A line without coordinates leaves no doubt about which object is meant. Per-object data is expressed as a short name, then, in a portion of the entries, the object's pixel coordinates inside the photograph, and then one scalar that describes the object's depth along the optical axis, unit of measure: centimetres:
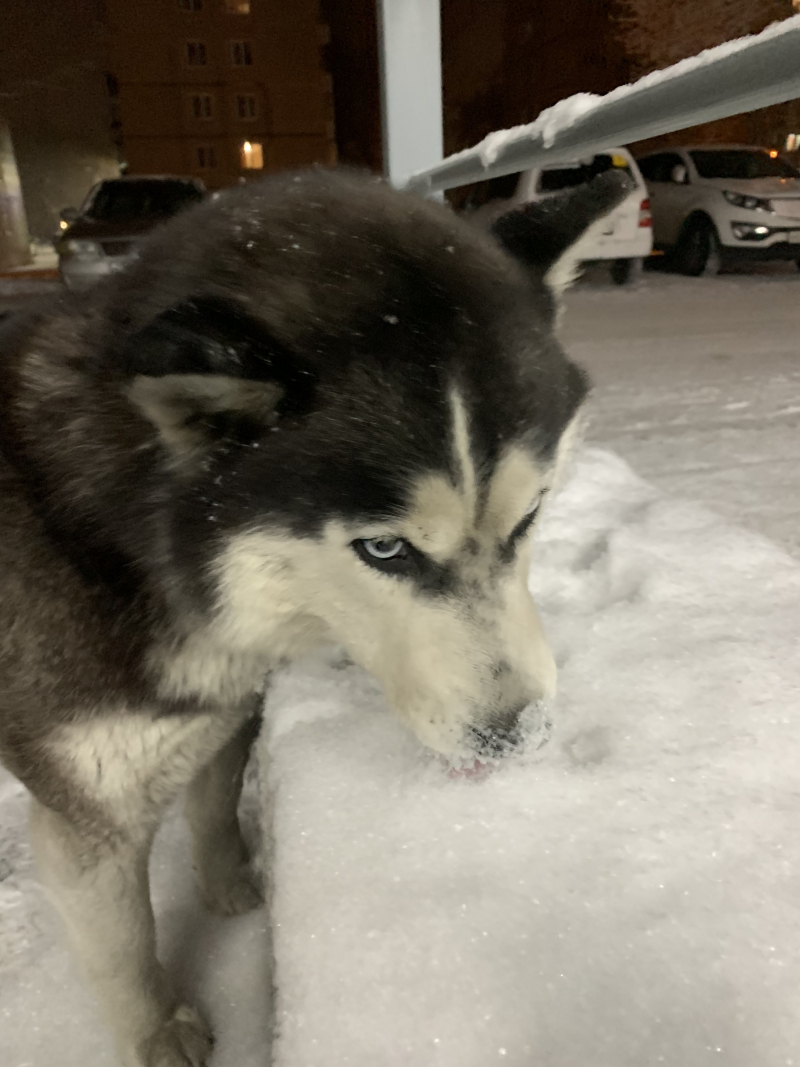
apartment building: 2119
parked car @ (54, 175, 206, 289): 686
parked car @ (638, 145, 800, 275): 782
